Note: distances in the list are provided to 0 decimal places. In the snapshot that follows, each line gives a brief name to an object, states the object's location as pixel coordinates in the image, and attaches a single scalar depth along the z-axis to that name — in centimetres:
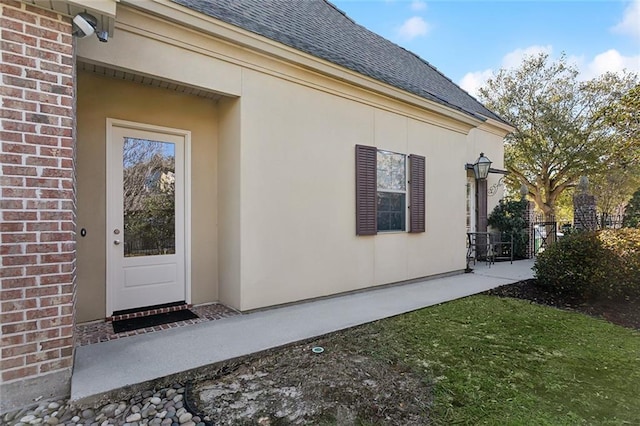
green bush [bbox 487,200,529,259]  1001
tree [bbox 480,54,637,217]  1278
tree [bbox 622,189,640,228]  826
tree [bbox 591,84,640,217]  714
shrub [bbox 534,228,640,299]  537
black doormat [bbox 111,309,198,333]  385
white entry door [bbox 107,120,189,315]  418
